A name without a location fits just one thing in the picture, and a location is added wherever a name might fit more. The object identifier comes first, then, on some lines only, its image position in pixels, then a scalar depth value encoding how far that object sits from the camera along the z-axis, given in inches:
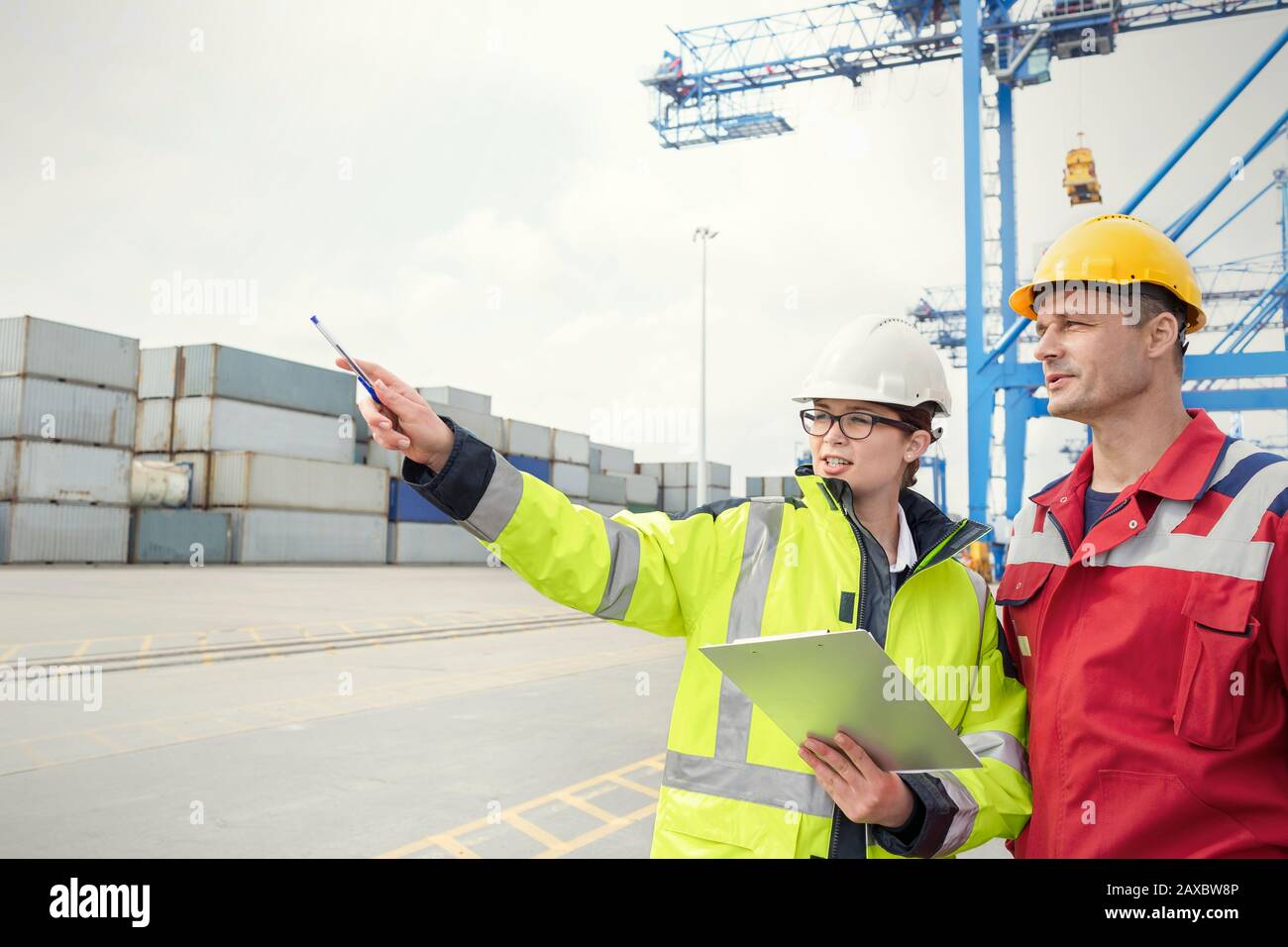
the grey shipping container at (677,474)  2295.5
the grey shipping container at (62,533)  1047.6
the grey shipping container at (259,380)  1284.4
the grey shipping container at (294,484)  1286.9
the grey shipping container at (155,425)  1321.4
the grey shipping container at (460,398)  1728.6
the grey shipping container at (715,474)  2274.9
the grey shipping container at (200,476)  1302.9
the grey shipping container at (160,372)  1306.6
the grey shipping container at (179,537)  1209.4
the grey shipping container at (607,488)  1995.6
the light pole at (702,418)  955.0
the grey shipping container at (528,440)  1745.8
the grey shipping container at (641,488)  2137.1
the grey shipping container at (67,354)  1059.9
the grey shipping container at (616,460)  2187.5
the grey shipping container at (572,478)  1847.9
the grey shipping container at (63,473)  1053.2
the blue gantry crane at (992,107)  617.0
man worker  64.6
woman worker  68.0
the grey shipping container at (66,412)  1056.8
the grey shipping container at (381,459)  1610.1
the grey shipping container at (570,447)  1869.1
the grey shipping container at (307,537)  1294.3
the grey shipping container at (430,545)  1563.7
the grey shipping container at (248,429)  1298.0
